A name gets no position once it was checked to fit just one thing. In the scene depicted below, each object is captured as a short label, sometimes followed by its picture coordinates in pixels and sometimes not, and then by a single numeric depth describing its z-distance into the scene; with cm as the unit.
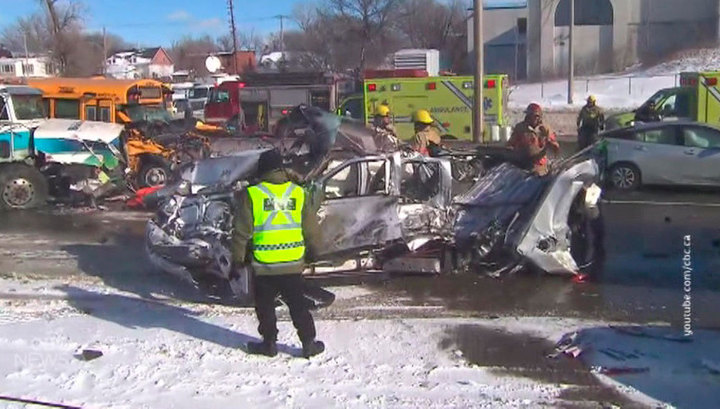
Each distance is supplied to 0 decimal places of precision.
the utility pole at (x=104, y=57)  6661
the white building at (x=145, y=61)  9494
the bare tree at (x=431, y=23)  7425
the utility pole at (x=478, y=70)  1769
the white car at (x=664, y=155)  1452
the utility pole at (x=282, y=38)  8301
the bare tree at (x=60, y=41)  5694
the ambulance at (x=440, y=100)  2083
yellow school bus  1708
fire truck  2081
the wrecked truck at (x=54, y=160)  1411
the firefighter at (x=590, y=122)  1828
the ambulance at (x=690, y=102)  2105
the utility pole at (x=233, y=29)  5916
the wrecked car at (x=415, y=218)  841
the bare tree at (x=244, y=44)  10088
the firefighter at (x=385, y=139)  1008
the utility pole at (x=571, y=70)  3478
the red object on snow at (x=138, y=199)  1436
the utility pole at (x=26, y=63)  7486
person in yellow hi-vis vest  587
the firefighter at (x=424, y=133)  1048
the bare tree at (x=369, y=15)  6994
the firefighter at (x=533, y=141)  974
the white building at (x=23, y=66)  7688
